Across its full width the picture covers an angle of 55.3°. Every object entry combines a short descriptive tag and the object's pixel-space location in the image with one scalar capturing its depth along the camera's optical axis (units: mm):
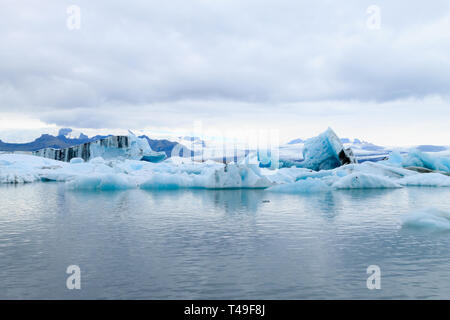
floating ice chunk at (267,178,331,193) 14555
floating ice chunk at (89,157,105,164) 27772
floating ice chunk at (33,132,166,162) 36812
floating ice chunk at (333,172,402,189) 16234
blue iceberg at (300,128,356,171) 24812
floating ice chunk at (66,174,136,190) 16781
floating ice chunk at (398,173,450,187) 17516
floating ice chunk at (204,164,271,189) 16281
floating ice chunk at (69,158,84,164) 31012
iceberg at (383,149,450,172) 23547
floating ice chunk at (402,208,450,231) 6707
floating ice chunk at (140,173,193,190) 17266
